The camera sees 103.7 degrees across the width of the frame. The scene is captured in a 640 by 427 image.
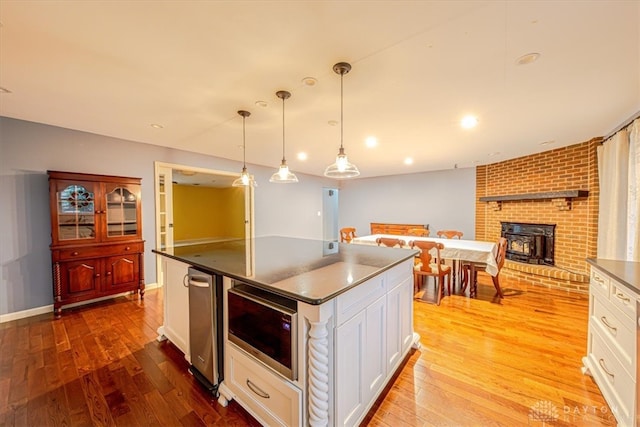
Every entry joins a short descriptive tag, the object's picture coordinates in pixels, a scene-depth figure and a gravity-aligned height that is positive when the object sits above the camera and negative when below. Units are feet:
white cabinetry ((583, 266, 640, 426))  4.41 -2.83
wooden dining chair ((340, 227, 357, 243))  15.01 -1.78
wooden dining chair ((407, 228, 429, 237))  15.69 -1.68
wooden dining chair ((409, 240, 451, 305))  10.80 -2.59
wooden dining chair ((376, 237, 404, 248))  12.06 -1.73
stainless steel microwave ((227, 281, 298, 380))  4.15 -2.17
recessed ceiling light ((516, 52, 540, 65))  5.26 +3.16
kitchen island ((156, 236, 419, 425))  3.96 -2.33
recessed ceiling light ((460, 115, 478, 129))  8.79 +3.08
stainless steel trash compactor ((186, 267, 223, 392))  5.46 -2.72
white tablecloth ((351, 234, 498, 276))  10.77 -2.04
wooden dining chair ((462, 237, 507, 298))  11.15 -3.02
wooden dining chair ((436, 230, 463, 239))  15.51 -1.77
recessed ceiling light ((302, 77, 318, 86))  6.25 +3.19
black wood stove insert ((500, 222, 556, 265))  13.48 -2.04
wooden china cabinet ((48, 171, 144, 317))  9.43 -1.22
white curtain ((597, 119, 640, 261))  8.61 +0.41
